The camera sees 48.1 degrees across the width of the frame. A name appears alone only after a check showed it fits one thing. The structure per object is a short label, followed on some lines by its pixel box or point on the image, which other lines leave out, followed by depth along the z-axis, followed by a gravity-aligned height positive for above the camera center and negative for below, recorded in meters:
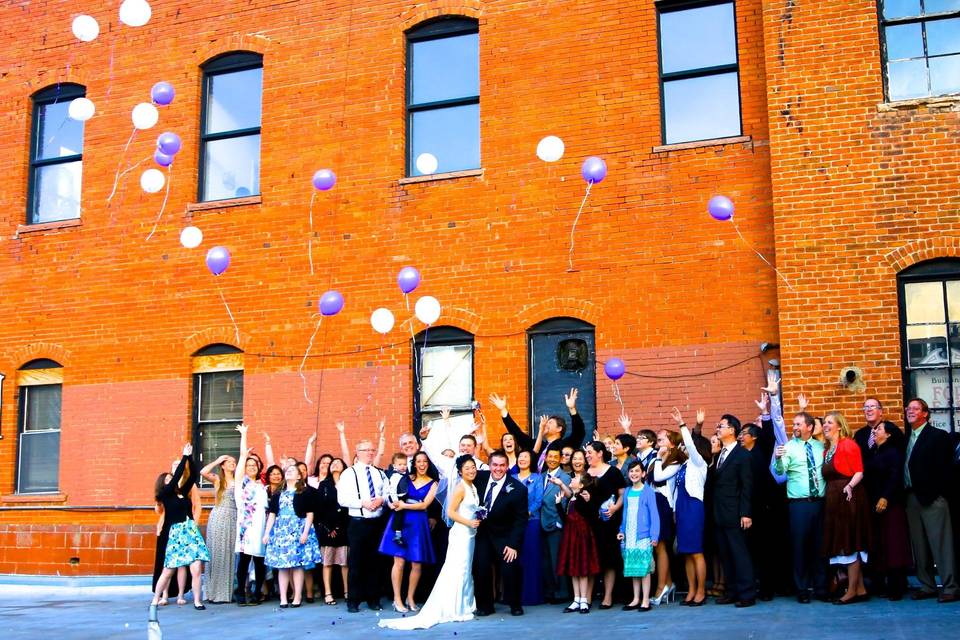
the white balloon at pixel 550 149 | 12.84 +3.82
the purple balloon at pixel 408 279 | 13.28 +2.36
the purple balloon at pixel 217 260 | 13.94 +2.75
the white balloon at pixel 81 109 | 14.60 +4.94
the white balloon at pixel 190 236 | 14.62 +3.21
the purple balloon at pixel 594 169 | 12.61 +3.51
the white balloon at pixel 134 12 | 13.91 +5.96
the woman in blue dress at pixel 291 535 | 12.07 -0.70
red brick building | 12.36 +3.24
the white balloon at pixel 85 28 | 14.23 +5.94
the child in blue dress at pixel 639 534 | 10.52 -0.63
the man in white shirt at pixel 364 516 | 11.74 -0.48
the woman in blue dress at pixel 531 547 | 11.30 -0.79
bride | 10.74 -0.94
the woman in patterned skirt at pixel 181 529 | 12.24 -0.63
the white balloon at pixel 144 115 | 14.38 +4.77
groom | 10.90 -0.62
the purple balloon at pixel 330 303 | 13.55 +2.13
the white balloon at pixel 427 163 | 14.65 +4.16
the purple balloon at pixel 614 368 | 12.58 +1.18
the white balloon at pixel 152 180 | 14.95 +4.05
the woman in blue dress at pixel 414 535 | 11.44 -0.67
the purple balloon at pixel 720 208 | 12.16 +2.93
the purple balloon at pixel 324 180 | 13.97 +3.78
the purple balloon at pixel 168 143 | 14.19 +4.34
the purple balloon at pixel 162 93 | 14.52 +5.11
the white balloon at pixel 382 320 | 13.41 +1.89
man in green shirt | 10.48 -0.33
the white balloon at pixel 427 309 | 13.30 +1.99
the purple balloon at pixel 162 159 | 14.58 +4.26
